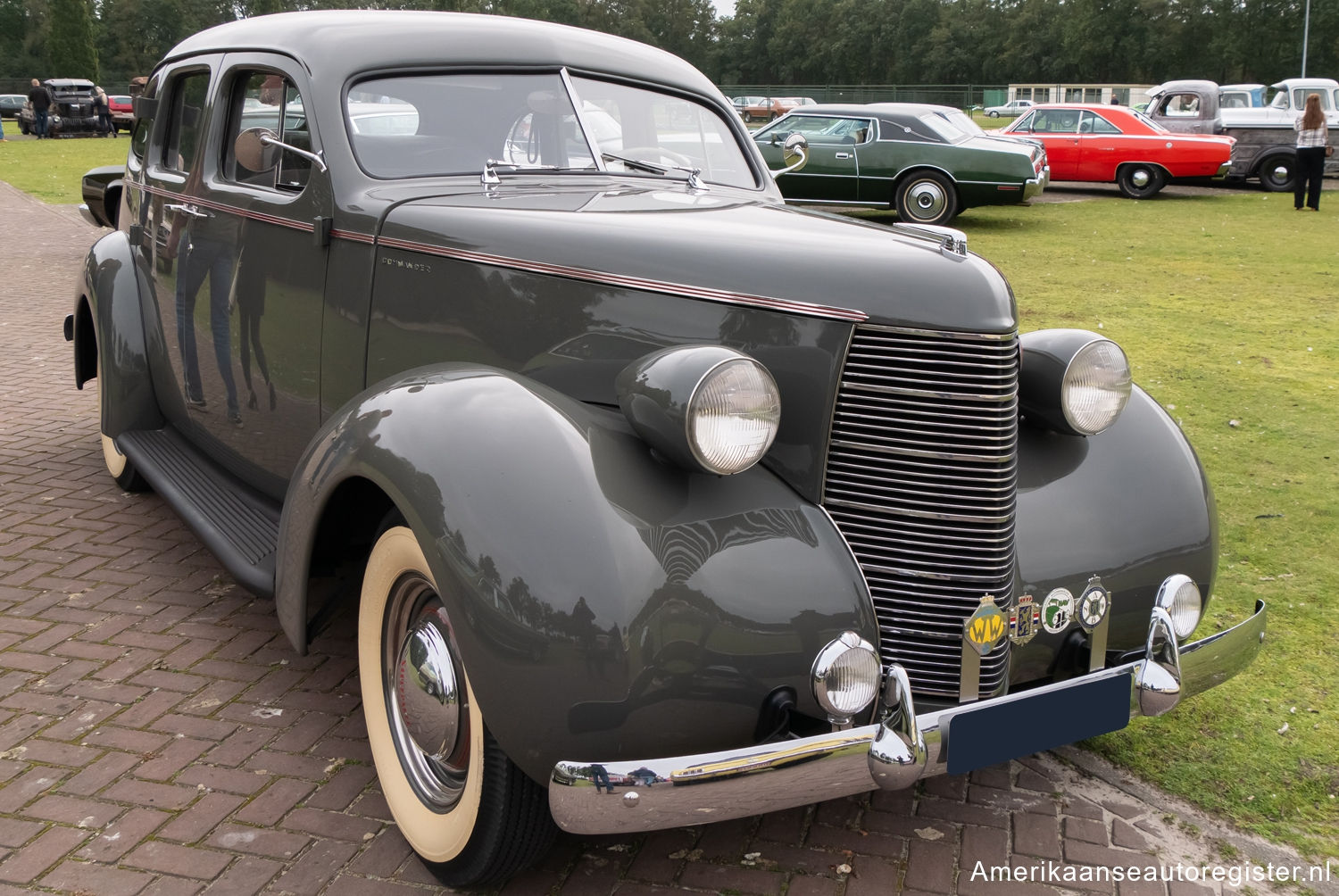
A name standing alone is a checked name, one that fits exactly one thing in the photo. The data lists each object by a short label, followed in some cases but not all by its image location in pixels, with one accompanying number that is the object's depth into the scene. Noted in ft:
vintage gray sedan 6.84
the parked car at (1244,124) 61.11
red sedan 56.85
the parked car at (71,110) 110.63
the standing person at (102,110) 111.96
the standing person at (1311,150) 51.11
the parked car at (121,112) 120.06
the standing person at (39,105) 105.91
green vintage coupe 46.26
